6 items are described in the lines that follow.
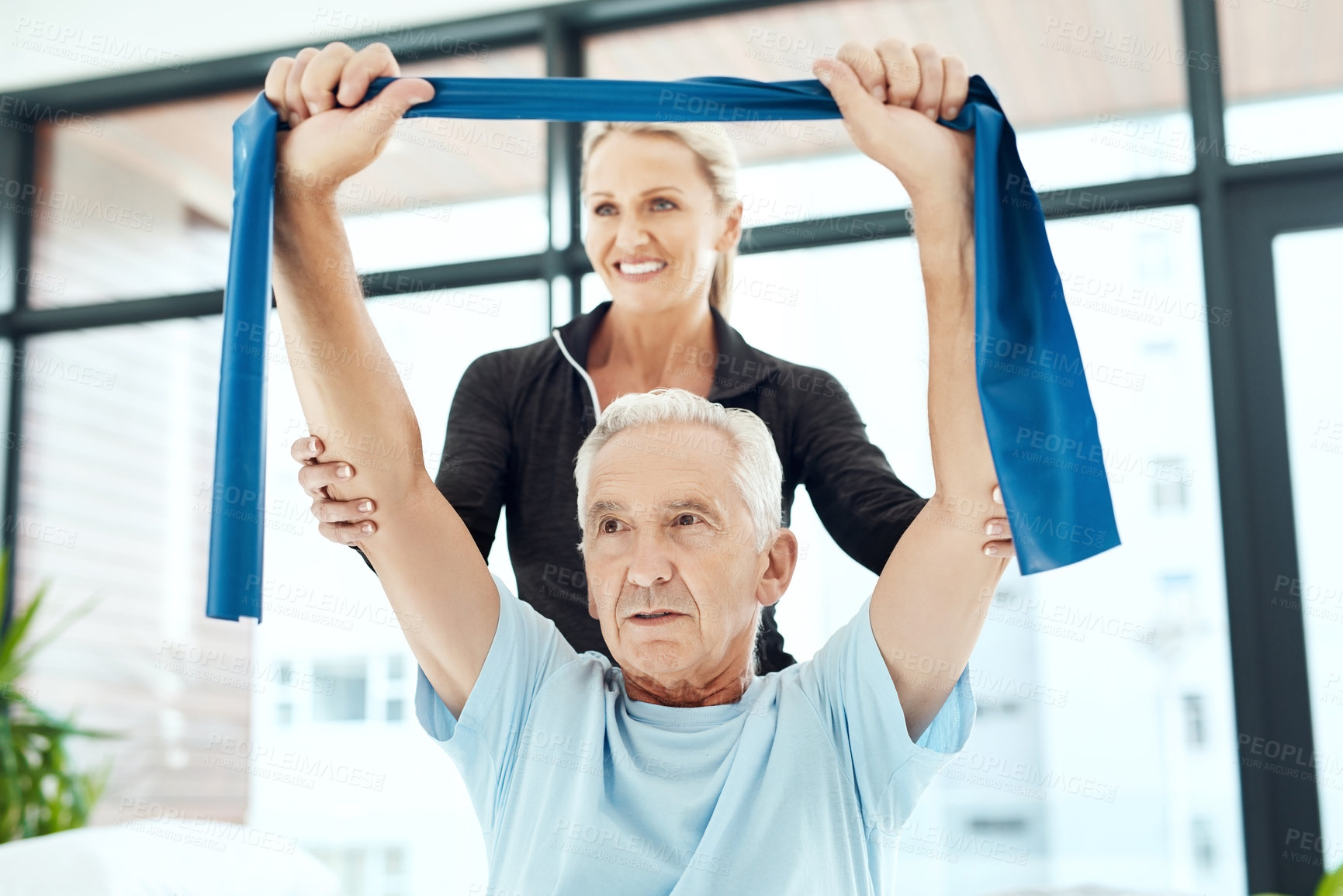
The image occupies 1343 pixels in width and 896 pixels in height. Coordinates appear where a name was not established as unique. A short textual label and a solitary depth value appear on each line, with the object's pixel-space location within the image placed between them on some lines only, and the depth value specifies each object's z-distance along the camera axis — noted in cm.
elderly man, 152
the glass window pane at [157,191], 399
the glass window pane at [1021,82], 341
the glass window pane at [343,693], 368
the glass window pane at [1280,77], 329
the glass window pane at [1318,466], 310
